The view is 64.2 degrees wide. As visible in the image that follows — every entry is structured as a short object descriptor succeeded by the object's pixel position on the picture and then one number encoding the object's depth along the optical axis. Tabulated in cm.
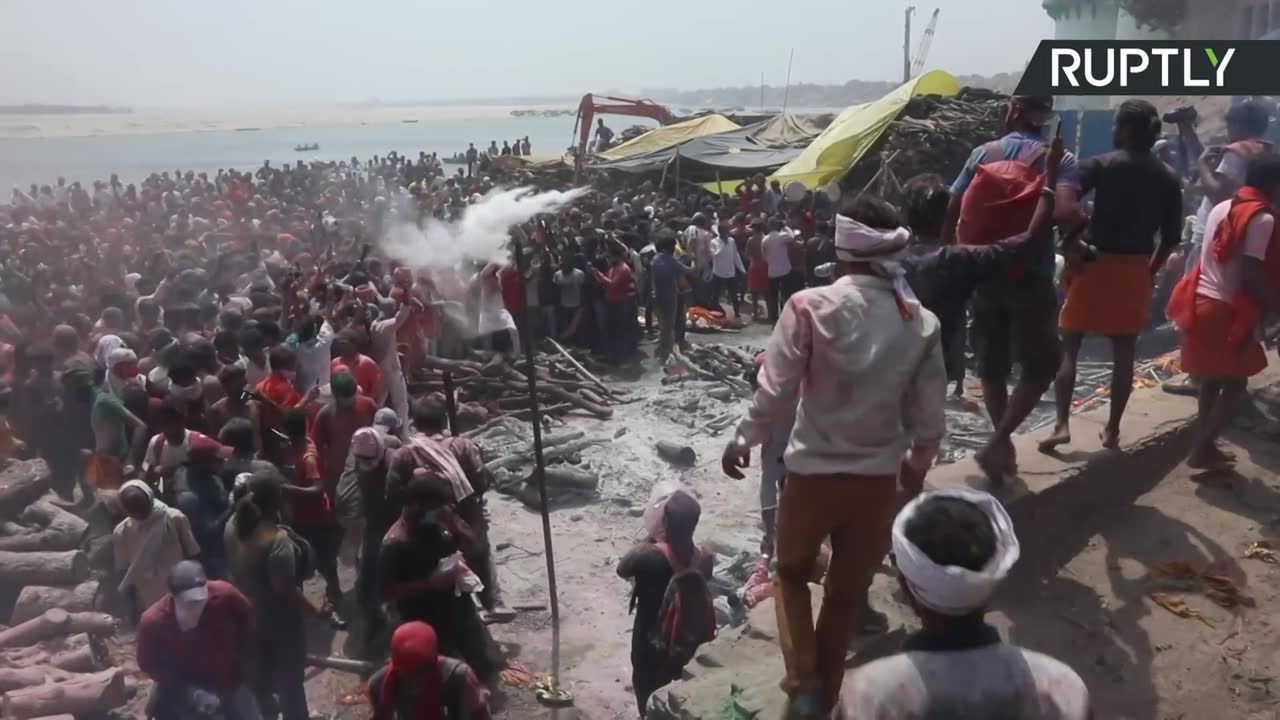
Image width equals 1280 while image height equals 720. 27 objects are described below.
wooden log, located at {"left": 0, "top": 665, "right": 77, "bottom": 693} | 551
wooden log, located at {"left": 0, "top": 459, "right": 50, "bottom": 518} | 762
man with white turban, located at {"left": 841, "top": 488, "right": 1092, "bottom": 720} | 198
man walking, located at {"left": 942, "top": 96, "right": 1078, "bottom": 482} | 409
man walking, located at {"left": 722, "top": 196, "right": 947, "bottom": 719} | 305
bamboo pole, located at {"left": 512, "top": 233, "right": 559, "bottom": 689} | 602
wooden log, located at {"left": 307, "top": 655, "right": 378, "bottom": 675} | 599
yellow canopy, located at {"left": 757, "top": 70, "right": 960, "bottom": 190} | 1969
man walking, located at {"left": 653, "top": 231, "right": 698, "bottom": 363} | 1259
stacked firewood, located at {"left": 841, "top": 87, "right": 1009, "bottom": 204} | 1902
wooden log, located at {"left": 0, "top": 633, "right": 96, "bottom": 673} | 585
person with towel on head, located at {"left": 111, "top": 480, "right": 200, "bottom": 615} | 517
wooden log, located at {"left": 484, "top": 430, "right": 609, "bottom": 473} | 929
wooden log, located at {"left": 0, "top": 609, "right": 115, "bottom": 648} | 607
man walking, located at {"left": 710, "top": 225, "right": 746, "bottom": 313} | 1509
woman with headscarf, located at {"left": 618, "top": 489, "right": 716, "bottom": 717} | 463
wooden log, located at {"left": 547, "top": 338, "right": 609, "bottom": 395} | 1146
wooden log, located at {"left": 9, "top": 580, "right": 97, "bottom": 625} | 648
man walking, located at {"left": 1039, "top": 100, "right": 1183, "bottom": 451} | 451
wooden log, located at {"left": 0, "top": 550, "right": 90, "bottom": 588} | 688
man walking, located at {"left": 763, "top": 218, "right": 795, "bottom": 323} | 1443
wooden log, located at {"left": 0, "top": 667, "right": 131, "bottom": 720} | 529
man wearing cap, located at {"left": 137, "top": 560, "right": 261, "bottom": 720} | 436
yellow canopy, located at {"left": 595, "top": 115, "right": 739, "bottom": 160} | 2750
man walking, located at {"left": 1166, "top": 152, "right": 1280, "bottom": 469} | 455
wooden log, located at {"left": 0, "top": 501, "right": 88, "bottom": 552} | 725
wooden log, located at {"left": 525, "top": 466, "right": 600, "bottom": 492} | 899
